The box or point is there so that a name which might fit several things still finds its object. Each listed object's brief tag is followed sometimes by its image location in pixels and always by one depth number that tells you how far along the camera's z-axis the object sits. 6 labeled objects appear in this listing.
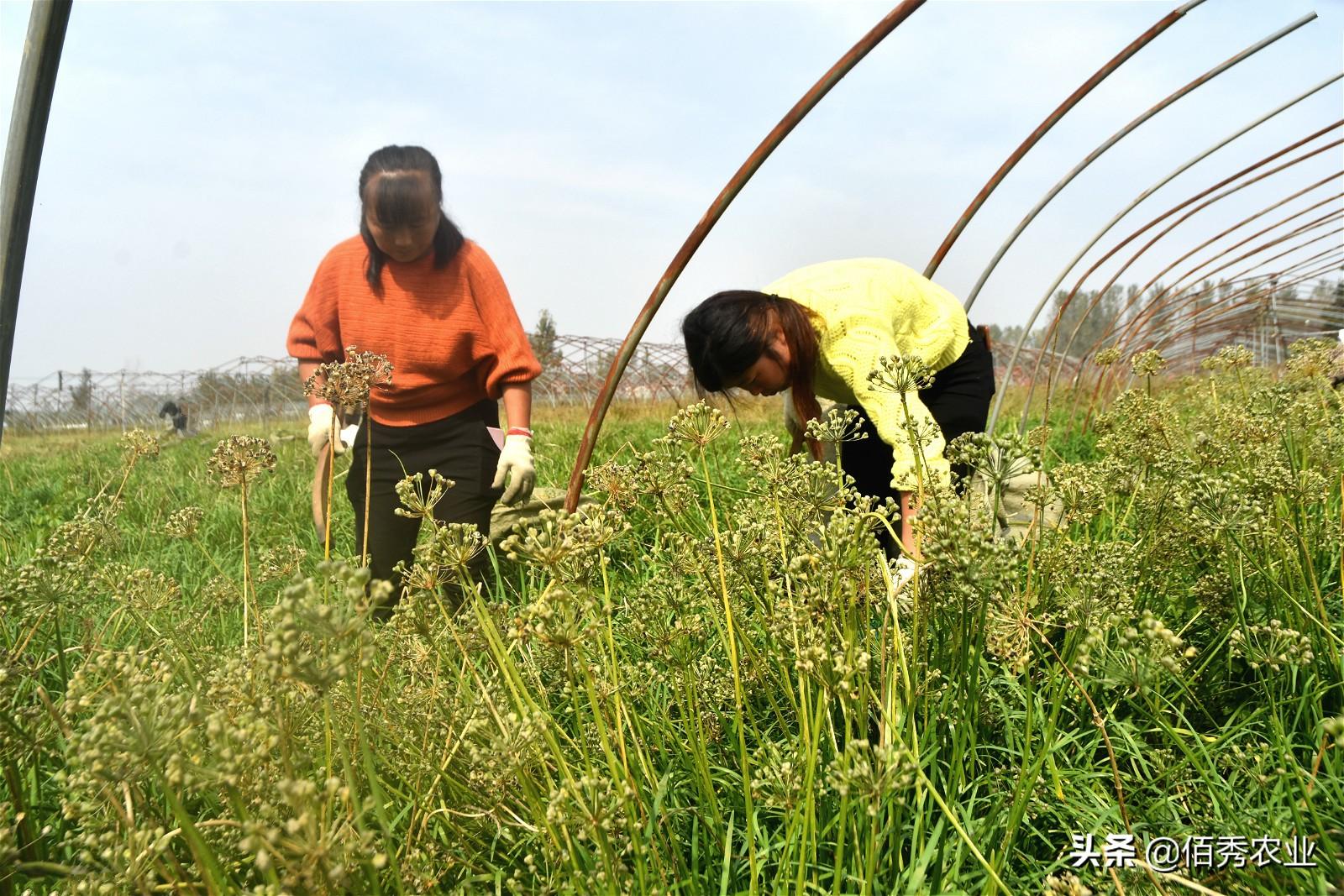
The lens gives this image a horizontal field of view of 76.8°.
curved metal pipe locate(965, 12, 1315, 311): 4.53
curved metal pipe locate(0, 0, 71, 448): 1.50
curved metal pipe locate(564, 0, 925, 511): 2.38
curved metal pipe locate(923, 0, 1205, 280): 3.96
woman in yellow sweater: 3.22
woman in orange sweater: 4.05
